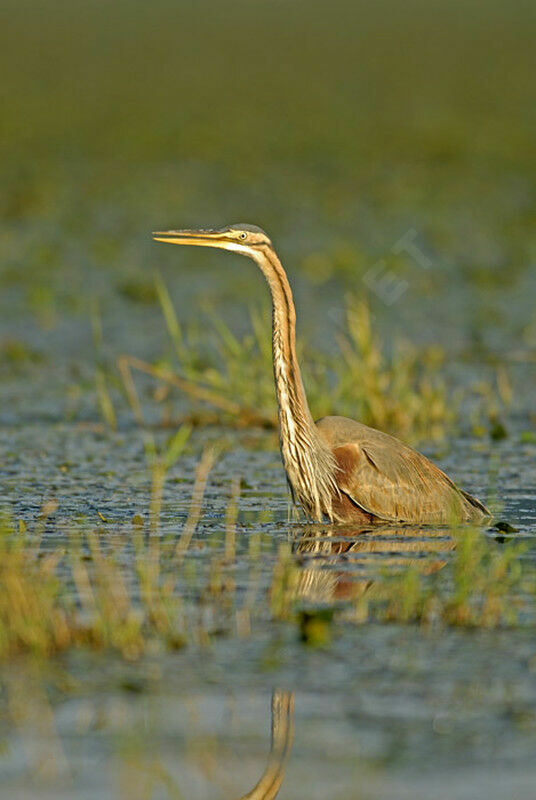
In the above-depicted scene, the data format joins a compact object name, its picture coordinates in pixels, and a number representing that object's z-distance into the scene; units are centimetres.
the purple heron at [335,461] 1644
